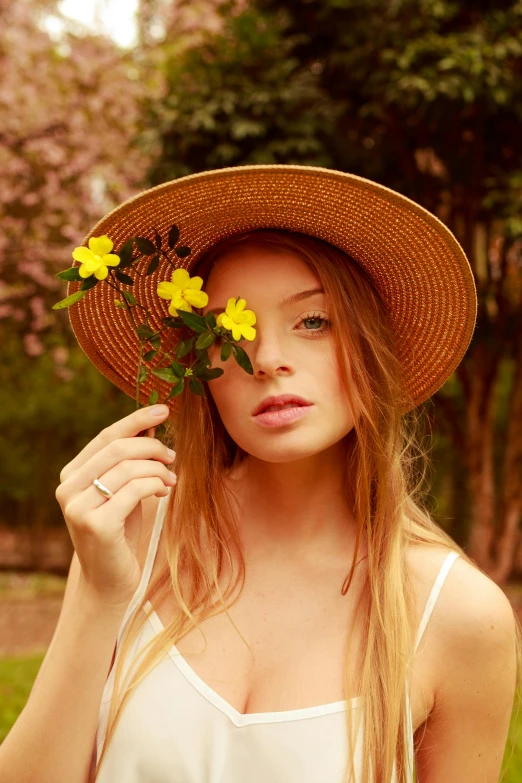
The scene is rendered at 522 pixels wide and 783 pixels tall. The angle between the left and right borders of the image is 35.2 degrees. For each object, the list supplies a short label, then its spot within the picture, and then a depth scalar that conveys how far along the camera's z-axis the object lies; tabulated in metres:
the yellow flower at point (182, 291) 1.64
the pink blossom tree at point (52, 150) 8.32
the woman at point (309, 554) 1.62
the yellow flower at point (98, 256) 1.53
